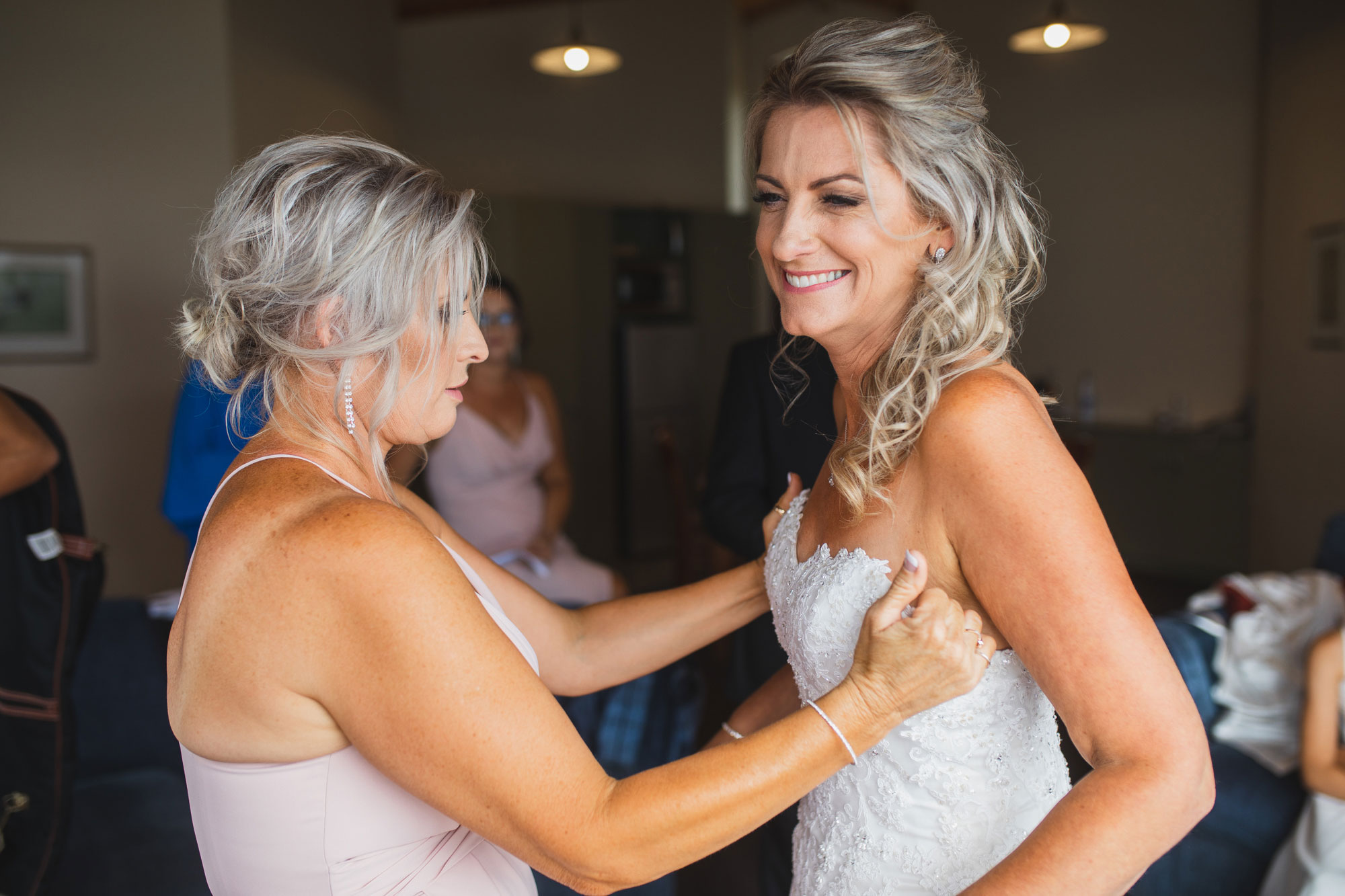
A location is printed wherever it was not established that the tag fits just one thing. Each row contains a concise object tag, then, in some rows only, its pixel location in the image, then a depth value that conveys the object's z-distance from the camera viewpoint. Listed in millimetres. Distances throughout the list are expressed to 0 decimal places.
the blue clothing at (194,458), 2932
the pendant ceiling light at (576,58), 5410
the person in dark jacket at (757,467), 2326
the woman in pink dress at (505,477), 3814
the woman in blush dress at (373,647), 1035
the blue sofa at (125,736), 2762
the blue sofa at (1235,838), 2625
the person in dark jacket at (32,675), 2152
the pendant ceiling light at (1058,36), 5066
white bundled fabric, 2783
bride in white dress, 1083
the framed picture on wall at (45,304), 4102
